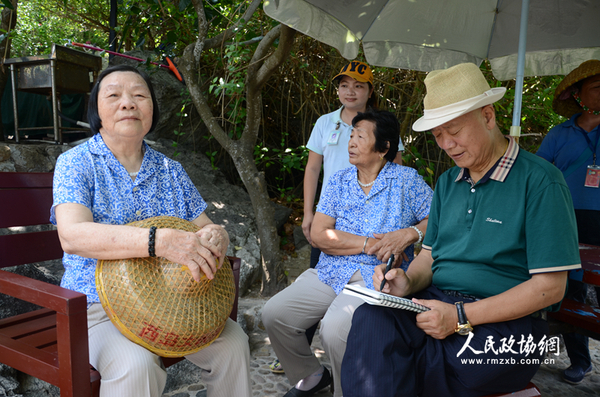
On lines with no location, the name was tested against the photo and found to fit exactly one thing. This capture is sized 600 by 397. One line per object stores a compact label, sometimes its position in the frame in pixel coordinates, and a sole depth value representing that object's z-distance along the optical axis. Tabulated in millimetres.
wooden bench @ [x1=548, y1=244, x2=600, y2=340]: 1989
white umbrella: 2820
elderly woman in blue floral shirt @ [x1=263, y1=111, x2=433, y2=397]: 2262
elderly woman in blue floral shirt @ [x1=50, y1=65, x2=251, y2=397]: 1538
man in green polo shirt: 1443
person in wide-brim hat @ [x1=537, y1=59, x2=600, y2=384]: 2623
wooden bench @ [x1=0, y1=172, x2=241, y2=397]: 1429
